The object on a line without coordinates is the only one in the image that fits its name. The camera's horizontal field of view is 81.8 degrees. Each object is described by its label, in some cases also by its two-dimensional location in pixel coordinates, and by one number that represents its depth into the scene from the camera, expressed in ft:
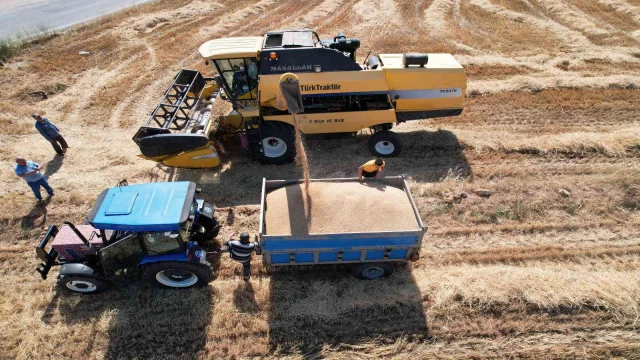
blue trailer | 18.29
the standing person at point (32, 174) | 24.93
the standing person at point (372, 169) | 22.71
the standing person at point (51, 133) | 30.19
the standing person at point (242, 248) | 19.51
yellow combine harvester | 28.09
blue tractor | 18.04
